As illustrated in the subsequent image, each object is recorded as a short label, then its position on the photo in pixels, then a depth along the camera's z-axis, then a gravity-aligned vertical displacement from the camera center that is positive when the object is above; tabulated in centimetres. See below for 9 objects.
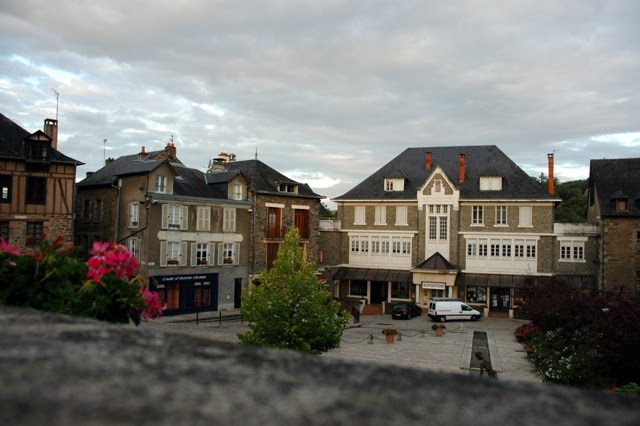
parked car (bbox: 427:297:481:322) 3506 -396
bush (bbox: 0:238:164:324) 474 -39
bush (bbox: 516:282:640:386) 1559 -292
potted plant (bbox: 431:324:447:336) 2922 -424
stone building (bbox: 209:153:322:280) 3853 +243
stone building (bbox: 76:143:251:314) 3297 +108
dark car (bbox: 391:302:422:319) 3638 -419
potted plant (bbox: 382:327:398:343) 2653 -414
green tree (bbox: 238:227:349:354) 1706 -216
